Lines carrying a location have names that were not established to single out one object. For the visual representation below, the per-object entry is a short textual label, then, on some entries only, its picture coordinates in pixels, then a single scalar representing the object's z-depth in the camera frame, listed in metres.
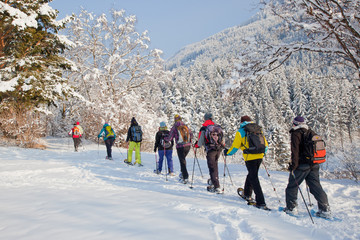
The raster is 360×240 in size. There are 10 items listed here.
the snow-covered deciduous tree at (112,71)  18.94
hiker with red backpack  4.30
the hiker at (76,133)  13.34
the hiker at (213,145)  5.86
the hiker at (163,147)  8.17
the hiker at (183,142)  7.07
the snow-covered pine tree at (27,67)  12.01
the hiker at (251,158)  4.74
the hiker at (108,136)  10.76
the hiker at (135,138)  9.45
